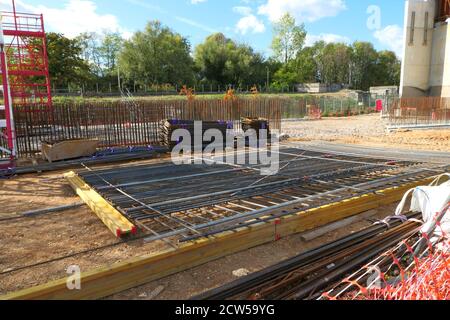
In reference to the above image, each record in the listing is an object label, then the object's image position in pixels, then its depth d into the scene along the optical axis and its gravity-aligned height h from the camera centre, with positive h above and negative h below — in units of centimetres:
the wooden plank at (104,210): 445 -157
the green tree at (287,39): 7494 +1489
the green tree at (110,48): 7125 +1229
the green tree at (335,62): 7675 +954
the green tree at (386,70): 8000 +785
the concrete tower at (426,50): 2920 +473
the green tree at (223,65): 6588 +784
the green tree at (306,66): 7556 +874
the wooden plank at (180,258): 324 -172
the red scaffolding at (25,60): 1502 +239
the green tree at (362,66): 7856 +876
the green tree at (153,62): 5697 +740
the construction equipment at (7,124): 859 -43
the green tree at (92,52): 6421 +1136
